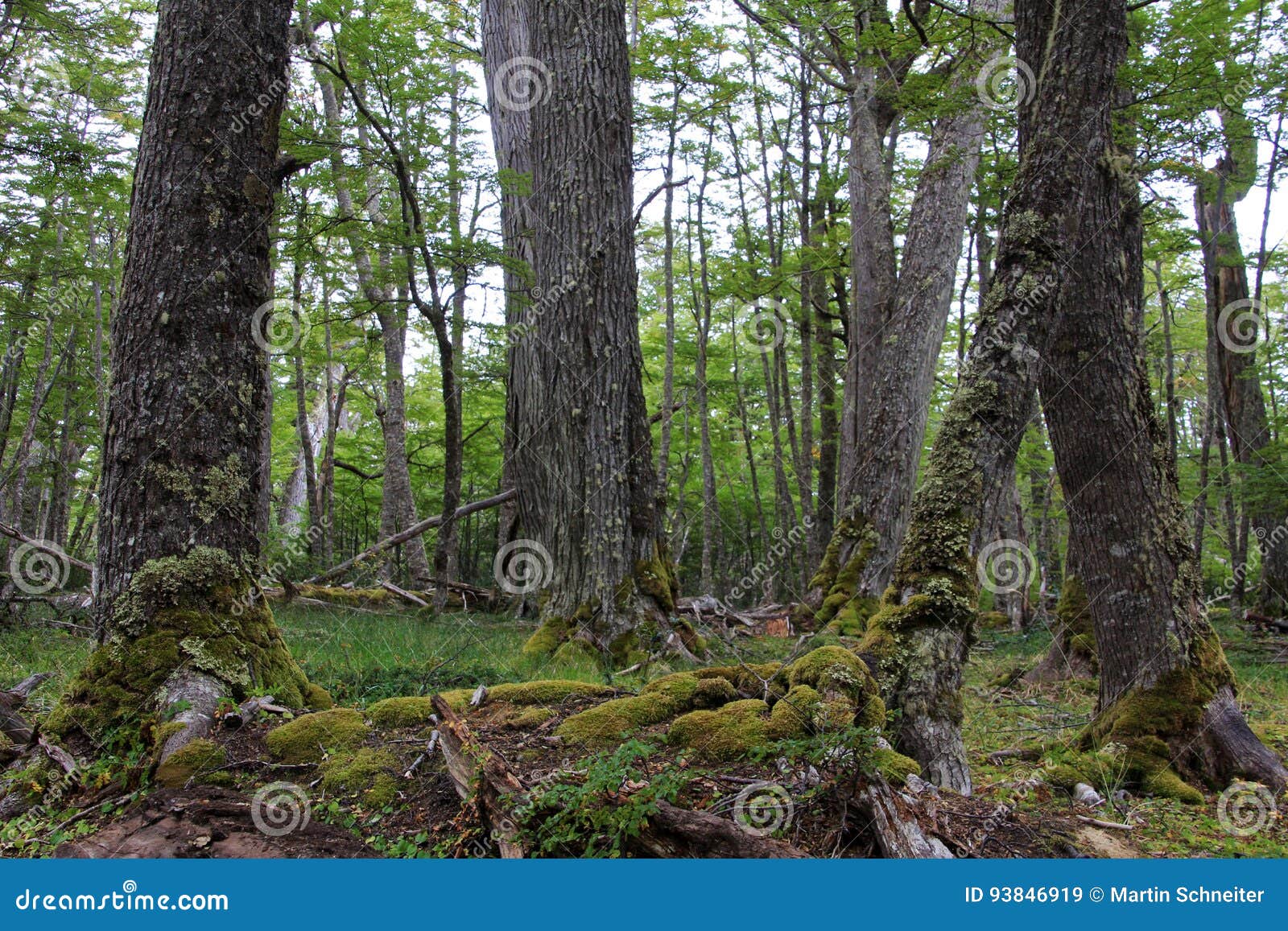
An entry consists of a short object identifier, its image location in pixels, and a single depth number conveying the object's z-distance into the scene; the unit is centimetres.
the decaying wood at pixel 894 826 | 239
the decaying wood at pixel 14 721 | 355
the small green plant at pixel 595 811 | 235
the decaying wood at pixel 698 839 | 231
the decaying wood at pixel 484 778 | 248
